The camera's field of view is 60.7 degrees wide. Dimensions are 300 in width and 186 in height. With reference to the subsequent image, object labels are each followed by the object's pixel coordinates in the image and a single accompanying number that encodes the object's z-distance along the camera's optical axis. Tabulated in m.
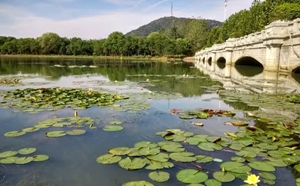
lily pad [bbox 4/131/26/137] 4.51
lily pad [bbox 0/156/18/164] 3.36
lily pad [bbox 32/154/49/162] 3.48
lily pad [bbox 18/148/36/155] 3.69
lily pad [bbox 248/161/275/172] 3.26
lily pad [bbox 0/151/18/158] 3.55
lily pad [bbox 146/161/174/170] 3.24
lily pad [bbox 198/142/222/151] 3.94
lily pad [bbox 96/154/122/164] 3.44
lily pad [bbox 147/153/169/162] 3.46
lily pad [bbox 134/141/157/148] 3.96
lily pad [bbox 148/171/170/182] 2.95
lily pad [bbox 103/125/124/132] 4.88
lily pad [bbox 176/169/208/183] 2.92
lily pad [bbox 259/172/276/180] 3.06
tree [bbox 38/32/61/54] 95.44
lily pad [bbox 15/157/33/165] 3.36
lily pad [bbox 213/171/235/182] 2.96
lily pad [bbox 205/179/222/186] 2.83
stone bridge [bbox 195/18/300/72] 16.03
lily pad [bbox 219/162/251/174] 3.19
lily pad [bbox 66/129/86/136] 4.62
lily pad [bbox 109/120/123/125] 5.34
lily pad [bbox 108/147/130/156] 3.68
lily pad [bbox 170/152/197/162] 3.50
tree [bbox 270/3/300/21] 25.76
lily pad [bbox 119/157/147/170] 3.25
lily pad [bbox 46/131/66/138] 4.44
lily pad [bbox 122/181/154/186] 2.76
